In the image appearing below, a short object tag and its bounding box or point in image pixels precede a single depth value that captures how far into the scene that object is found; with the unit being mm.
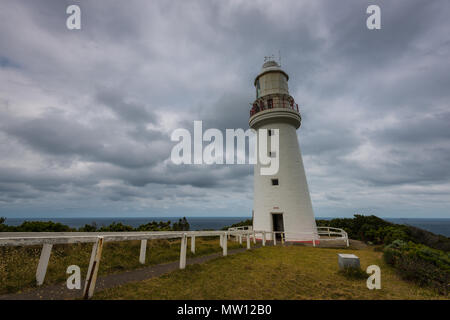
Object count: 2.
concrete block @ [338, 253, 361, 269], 6648
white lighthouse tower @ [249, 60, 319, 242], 15133
